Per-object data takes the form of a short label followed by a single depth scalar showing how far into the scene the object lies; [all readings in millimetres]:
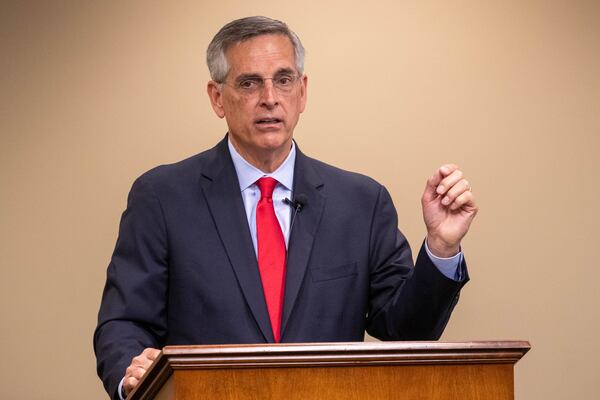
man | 6553
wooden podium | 5893
